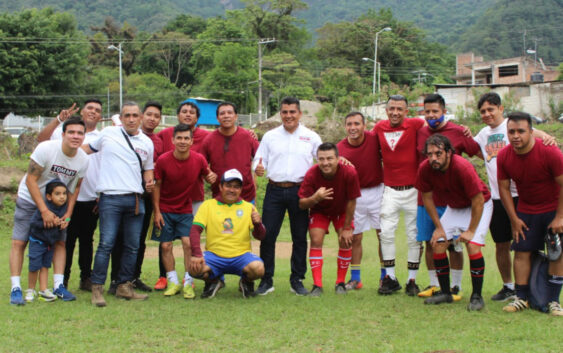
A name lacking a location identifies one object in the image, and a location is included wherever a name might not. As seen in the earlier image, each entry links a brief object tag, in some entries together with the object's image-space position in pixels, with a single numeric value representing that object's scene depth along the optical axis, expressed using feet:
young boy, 20.29
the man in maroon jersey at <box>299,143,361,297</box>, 21.20
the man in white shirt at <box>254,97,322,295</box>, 22.50
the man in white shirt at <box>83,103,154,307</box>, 20.53
